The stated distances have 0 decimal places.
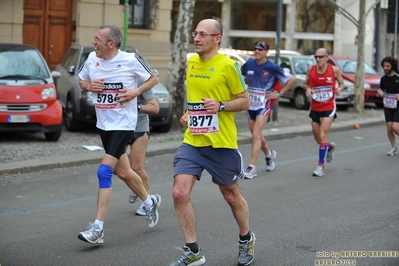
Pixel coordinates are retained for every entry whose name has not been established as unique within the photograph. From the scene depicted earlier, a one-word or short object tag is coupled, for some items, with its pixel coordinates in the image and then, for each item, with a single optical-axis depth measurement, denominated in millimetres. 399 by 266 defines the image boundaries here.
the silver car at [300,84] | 23234
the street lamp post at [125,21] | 15305
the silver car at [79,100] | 15211
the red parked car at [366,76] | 24327
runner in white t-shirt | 7234
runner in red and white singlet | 11844
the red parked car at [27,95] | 13422
